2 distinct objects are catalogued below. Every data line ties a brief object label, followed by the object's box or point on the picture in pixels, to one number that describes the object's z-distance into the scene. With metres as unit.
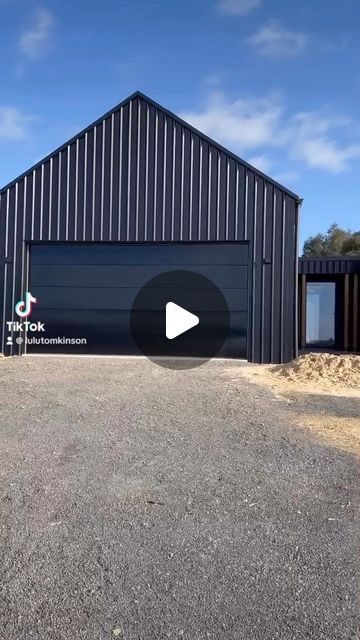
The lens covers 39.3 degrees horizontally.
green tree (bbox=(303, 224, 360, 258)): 33.12
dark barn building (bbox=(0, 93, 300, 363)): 11.55
